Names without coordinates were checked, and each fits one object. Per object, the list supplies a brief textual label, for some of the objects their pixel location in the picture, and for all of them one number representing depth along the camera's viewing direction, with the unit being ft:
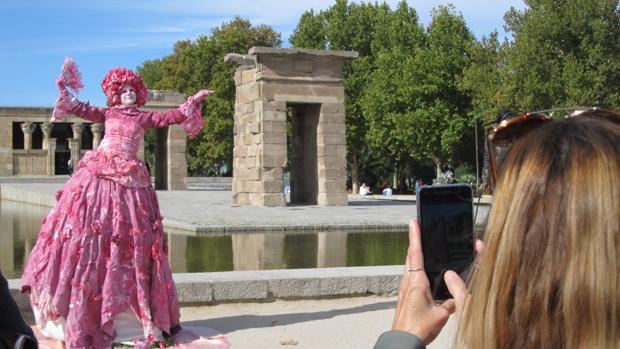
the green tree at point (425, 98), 125.39
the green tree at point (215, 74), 159.02
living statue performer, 17.75
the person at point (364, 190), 129.40
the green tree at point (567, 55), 94.84
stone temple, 158.20
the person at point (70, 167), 149.28
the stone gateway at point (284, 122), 74.02
